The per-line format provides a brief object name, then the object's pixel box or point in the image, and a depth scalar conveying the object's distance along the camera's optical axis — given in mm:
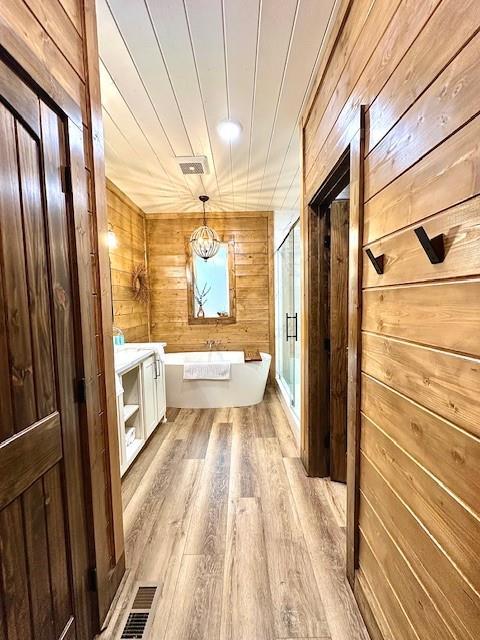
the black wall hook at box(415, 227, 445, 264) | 771
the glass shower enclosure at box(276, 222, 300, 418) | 3346
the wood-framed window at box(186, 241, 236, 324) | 4805
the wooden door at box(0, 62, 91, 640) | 860
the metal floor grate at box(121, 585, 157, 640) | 1271
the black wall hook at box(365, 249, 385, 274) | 1101
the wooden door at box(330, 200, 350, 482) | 2137
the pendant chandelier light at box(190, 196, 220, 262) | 4301
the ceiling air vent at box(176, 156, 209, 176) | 2803
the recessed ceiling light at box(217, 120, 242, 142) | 2281
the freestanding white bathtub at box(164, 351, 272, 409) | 3893
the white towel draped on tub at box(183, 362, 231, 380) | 3848
